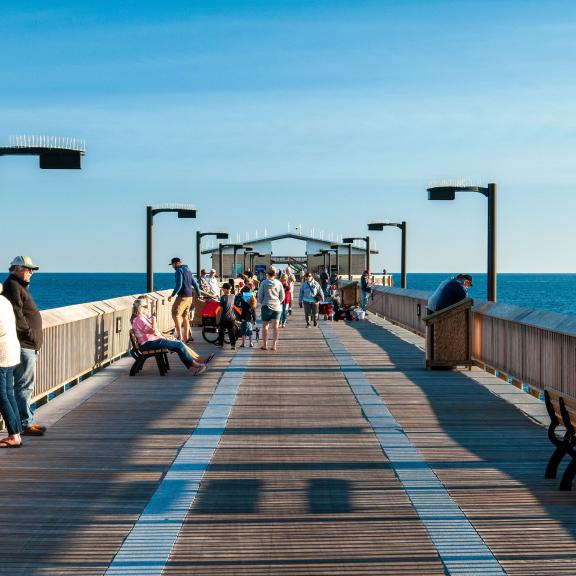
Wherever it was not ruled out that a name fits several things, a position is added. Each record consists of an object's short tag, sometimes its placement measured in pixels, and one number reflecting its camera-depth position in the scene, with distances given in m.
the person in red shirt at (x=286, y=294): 30.50
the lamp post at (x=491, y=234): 20.43
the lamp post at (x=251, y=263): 86.94
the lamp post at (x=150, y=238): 27.33
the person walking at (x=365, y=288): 39.87
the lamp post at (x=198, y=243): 47.71
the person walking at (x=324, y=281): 44.94
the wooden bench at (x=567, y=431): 7.90
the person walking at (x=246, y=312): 22.44
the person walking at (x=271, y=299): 20.86
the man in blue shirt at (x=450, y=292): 16.86
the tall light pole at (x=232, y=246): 64.94
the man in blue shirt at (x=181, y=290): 21.81
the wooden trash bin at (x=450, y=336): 16.91
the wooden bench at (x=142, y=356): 16.19
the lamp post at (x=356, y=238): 55.40
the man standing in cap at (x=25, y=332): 10.12
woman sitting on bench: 16.06
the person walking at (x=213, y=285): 29.79
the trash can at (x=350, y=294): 43.72
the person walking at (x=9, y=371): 9.52
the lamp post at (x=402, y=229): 38.31
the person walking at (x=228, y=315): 21.69
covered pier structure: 121.03
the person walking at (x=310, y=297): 30.33
